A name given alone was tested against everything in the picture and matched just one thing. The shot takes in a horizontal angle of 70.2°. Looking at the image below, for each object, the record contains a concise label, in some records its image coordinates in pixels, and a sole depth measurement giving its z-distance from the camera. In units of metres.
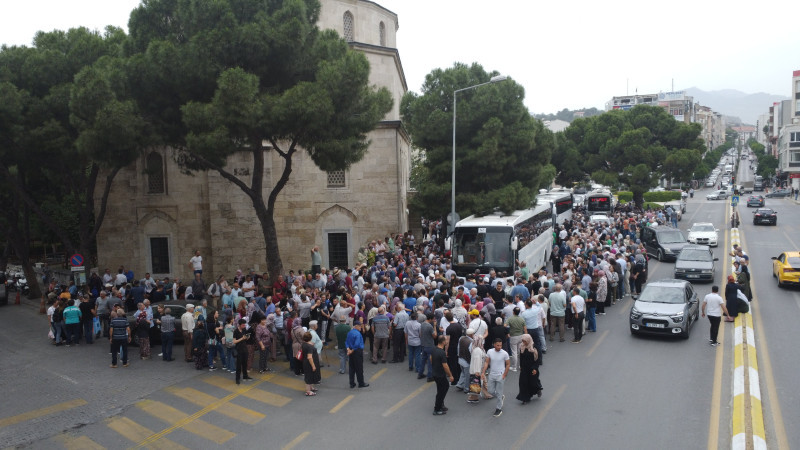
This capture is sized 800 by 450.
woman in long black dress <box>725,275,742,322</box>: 15.62
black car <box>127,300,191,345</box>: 16.22
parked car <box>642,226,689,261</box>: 27.30
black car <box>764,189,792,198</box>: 76.55
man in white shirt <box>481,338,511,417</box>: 10.18
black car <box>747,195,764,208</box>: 56.03
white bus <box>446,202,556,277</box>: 20.22
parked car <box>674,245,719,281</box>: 21.83
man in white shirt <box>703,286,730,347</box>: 13.95
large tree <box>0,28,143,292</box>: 18.50
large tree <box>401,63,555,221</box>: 27.22
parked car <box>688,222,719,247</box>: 30.23
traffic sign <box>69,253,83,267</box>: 20.95
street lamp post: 22.84
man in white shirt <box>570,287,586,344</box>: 14.72
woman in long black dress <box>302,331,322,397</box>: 11.67
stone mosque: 26.89
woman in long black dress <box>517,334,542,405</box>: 10.45
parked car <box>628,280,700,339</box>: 14.47
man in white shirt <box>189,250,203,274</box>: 22.71
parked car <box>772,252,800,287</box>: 20.30
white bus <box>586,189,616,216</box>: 50.66
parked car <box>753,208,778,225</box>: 40.81
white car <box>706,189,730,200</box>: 72.56
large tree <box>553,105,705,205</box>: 53.84
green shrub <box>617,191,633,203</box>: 68.94
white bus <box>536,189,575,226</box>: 39.03
